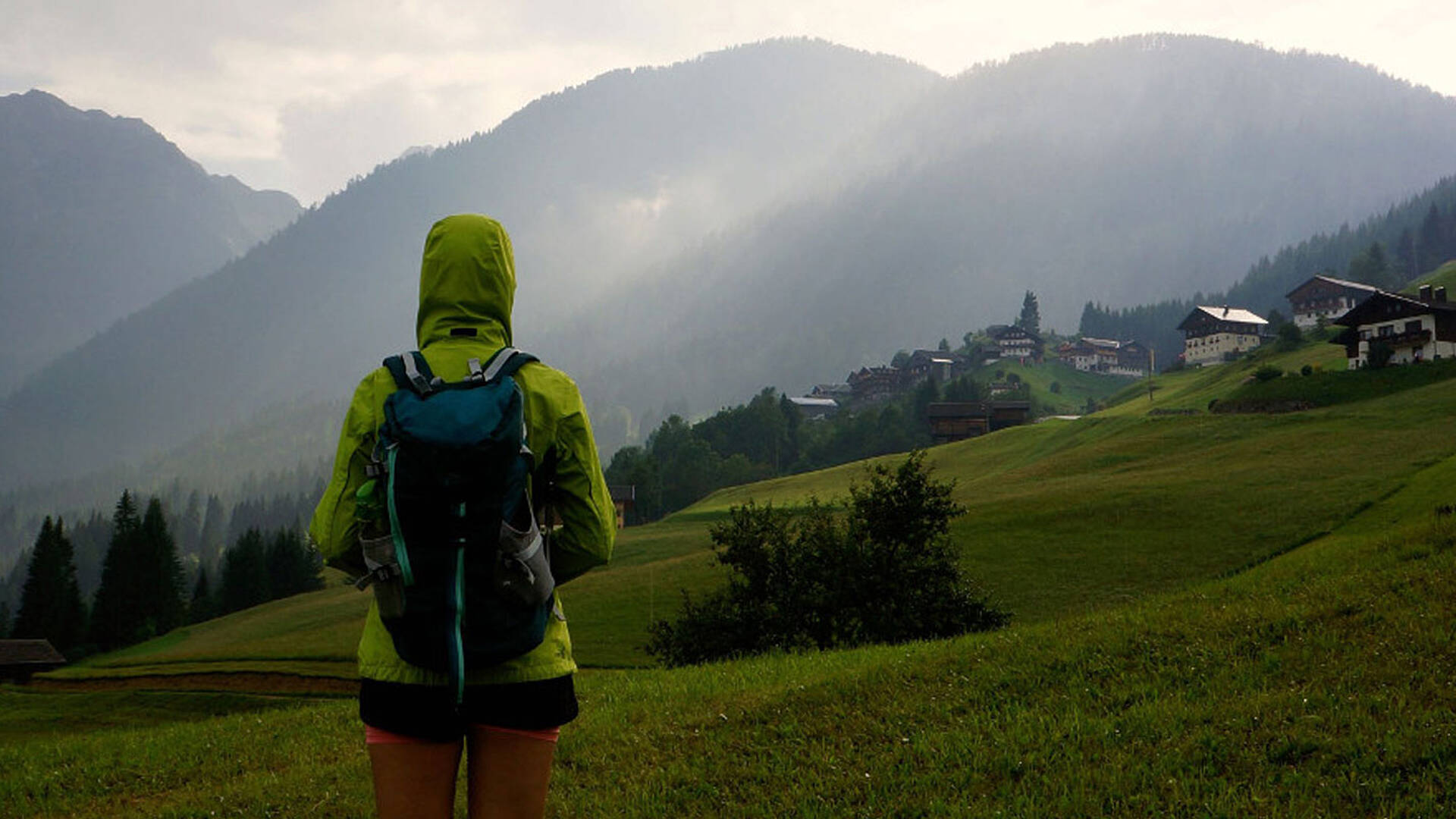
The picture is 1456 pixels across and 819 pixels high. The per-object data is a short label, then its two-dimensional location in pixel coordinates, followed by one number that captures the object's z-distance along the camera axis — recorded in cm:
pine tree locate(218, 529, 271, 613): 11925
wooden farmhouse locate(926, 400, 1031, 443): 14775
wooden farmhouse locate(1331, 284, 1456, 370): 8788
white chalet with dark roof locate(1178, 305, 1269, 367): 17525
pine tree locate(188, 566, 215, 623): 11669
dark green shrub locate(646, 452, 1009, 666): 3012
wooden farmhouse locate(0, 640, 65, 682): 7362
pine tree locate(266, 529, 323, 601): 12606
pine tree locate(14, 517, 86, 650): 9712
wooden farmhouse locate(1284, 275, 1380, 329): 16450
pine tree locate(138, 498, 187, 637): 10325
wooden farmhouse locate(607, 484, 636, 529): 13575
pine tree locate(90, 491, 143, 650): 10088
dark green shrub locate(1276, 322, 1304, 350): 13075
